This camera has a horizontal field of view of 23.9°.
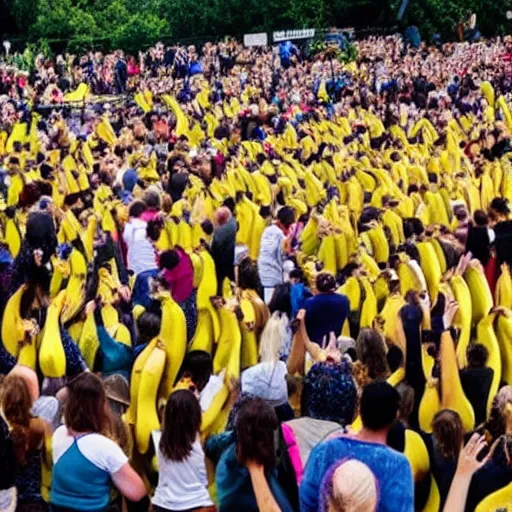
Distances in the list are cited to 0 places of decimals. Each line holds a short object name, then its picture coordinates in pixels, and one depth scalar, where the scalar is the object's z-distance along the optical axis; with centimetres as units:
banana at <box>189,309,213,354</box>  636
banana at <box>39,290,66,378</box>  573
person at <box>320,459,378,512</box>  325
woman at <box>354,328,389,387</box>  571
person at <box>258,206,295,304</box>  960
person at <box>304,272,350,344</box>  691
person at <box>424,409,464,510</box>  483
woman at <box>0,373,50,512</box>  509
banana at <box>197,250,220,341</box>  668
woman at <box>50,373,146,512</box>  457
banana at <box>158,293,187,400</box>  576
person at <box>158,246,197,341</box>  779
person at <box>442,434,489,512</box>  420
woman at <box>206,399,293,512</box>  423
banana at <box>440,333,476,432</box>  553
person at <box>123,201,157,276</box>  934
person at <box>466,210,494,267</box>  888
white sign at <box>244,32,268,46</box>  3083
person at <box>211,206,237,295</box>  957
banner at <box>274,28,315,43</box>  3084
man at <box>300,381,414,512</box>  385
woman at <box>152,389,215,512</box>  473
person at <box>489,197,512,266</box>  887
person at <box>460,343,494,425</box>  570
